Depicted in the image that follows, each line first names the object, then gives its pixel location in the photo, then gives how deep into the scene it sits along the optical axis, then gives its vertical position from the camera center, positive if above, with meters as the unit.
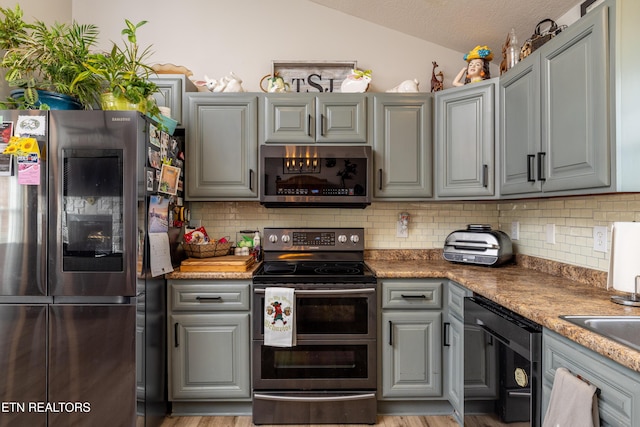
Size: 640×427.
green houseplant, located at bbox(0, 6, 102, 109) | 1.72 +0.78
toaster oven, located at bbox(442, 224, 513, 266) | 2.21 -0.23
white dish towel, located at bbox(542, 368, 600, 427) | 0.96 -0.56
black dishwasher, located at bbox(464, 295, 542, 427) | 1.23 -0.62
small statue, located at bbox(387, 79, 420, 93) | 2.36 +0.88
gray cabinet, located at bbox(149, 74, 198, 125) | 2.27 +0.80
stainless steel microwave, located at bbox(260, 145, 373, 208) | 2.28 +0.24
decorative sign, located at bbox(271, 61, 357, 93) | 2.54 +1.05
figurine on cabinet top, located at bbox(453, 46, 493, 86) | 2.21 +0.97
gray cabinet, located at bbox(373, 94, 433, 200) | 2.32 +0.46
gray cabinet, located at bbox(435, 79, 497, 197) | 2.10 +0.47
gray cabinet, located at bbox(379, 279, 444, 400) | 2.07 -0.77
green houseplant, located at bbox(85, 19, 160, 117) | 1.73 +0.69
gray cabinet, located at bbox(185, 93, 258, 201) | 2.29 +0.44
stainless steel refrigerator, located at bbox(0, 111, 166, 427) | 1.67 -0.29
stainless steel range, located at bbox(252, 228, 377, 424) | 2.00 -0.86
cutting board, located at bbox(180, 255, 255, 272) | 2.11 -0.33
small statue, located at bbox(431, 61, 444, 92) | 2.41 +0.96
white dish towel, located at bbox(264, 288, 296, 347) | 1.98 -0.61
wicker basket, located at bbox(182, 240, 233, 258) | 2.27 -0.25
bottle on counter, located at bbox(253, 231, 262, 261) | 2.55 -0.26
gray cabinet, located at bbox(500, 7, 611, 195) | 1.28 +0.44
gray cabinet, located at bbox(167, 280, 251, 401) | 2.04 -0.74
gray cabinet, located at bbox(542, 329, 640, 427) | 0.87 -0.47
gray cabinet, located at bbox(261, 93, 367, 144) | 2.30 +0.64
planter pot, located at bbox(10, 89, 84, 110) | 1.74 +0.59
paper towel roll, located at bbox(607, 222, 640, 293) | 1.28 -0.17
